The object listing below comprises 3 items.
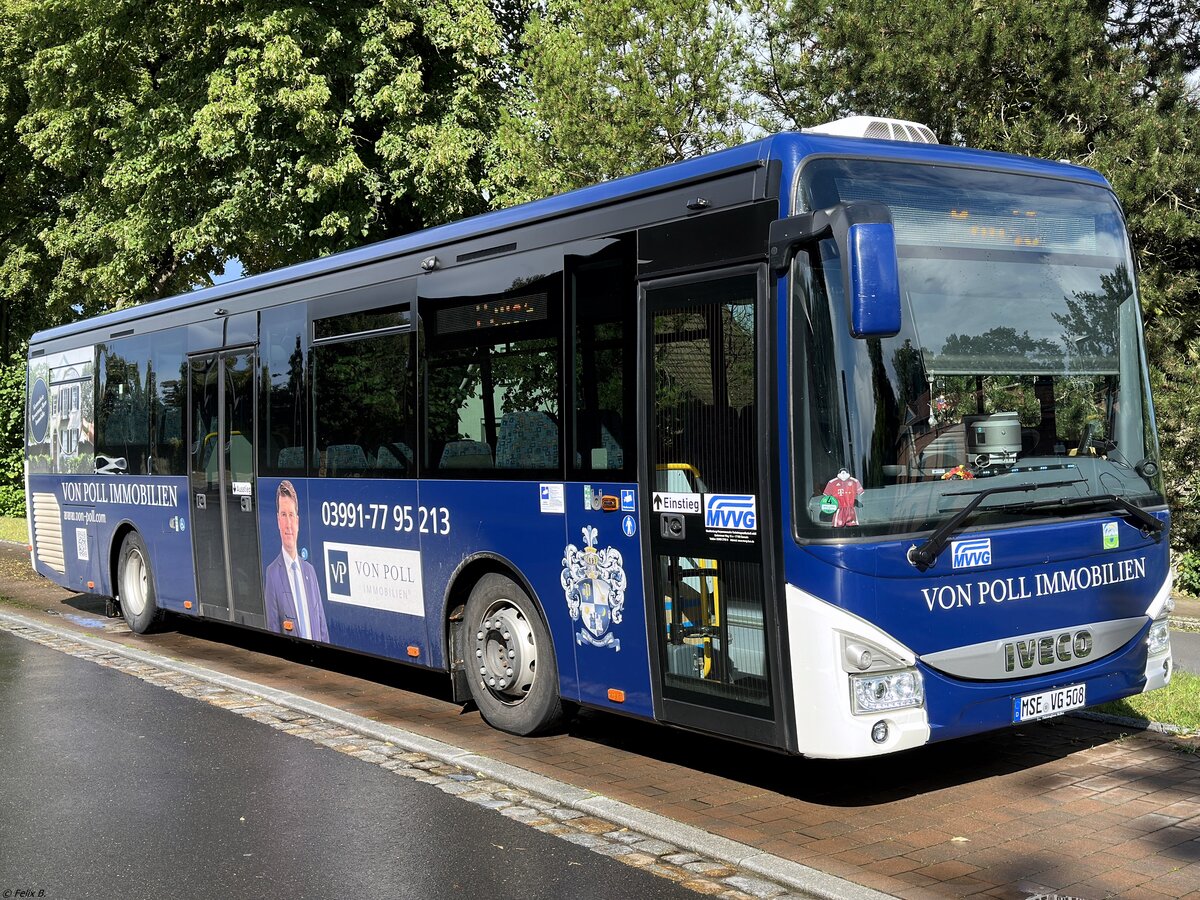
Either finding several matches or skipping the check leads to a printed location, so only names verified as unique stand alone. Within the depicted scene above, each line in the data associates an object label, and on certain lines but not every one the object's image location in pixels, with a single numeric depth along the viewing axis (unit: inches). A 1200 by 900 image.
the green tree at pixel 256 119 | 803.4
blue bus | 239.5
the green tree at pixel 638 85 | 611.2
